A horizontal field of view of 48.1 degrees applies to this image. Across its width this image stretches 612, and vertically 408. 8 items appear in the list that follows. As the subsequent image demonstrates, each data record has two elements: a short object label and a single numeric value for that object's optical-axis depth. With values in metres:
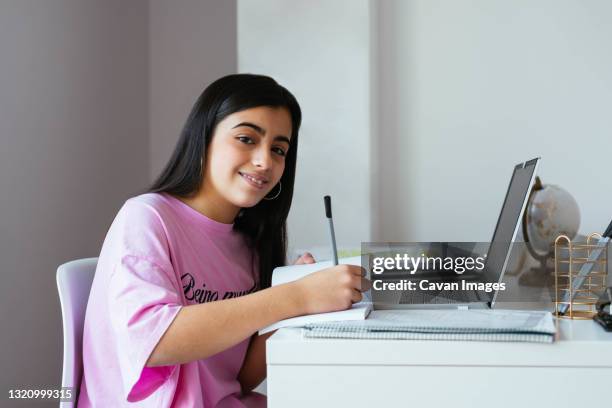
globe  1.43
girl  0.93
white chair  1.08
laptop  1.07
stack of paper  0.79
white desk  0.78
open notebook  0.89
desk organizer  1.02
